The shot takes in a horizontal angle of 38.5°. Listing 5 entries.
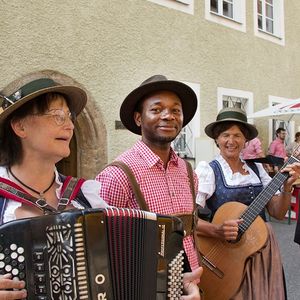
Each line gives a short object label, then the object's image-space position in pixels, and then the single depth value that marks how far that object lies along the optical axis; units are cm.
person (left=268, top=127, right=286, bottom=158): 980
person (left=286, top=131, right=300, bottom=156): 982
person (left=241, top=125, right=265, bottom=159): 865
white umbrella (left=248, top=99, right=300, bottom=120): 762
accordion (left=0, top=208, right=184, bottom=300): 127
